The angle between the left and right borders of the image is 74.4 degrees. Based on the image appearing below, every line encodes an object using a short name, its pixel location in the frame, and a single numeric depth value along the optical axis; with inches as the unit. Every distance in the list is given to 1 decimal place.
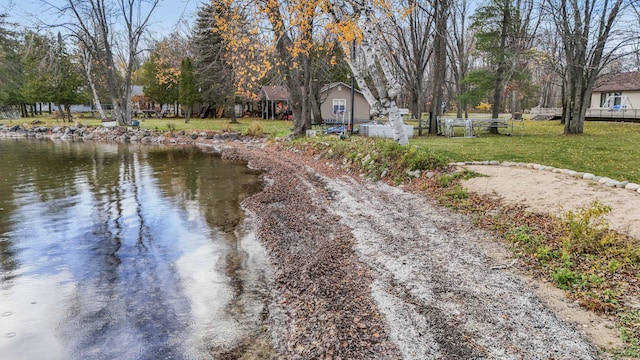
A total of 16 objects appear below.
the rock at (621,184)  274.8
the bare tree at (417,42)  790.5
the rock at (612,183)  278.7
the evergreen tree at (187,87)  1358.3
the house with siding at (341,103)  1401.3
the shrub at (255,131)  942.4
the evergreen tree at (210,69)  1262.3
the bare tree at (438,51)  739.4
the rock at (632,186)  264.3
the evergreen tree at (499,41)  700.8
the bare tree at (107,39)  1151.0
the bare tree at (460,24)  1016.4
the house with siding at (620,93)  1241.0
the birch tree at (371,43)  415.5
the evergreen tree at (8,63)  1344.7
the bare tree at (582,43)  674.2
